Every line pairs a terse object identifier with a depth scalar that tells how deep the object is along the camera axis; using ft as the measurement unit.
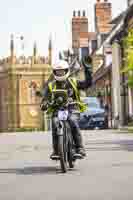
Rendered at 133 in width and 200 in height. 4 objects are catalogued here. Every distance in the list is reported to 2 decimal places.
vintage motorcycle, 32.75
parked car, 169.17
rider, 33.76
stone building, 369.53
